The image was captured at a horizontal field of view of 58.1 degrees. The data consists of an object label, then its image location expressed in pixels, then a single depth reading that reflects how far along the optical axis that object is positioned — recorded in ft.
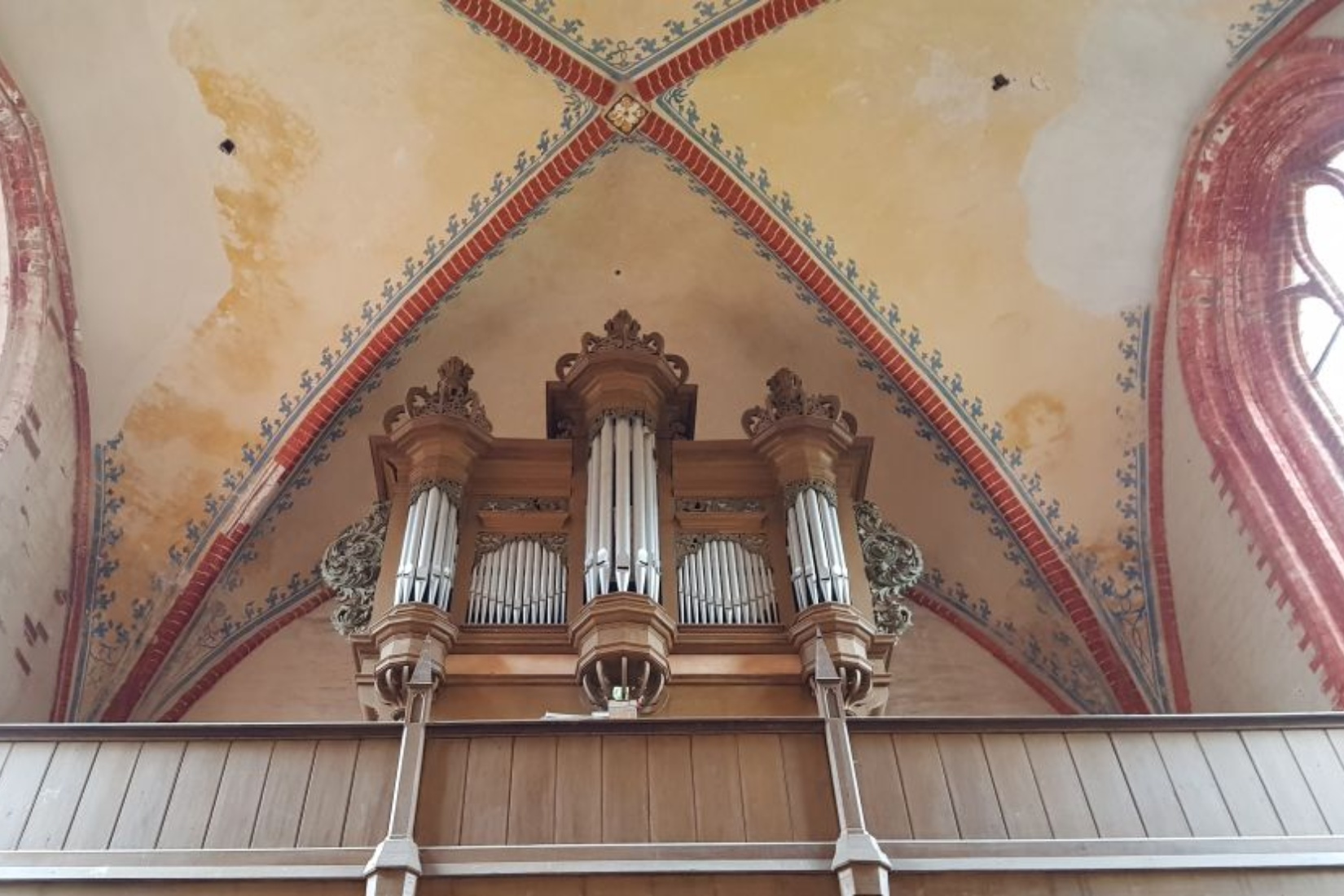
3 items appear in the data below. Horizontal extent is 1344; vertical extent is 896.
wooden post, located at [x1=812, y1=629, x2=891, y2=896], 15.88
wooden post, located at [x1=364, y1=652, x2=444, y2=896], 15.87
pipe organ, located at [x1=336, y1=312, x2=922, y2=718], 23.32
